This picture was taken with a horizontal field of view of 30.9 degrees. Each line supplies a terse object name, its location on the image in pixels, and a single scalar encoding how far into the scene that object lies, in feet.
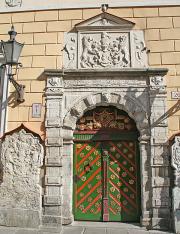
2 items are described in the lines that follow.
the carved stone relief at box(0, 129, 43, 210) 20.29
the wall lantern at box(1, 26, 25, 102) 19.27
